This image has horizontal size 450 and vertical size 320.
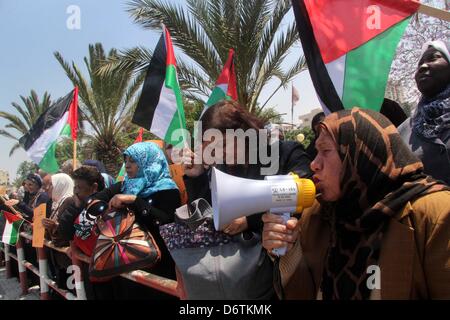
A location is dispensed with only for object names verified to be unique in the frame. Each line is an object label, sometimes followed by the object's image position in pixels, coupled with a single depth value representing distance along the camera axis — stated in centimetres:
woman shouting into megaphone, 119
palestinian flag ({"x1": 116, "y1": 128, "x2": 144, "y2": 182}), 499
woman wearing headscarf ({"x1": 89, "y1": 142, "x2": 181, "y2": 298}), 236
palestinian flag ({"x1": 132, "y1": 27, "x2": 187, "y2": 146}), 366
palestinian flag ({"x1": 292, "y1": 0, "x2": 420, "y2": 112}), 240
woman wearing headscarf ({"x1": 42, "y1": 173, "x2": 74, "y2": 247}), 362
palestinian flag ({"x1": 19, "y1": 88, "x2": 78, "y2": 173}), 545
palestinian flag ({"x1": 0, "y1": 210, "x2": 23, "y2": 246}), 499
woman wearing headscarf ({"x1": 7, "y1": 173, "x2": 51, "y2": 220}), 488
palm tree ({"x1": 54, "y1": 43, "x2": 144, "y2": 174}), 1205
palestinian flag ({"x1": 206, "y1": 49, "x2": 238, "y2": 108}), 423
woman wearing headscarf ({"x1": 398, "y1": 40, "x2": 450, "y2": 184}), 188
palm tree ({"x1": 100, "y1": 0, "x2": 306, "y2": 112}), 761
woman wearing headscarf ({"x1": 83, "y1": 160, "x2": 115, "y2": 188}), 396
